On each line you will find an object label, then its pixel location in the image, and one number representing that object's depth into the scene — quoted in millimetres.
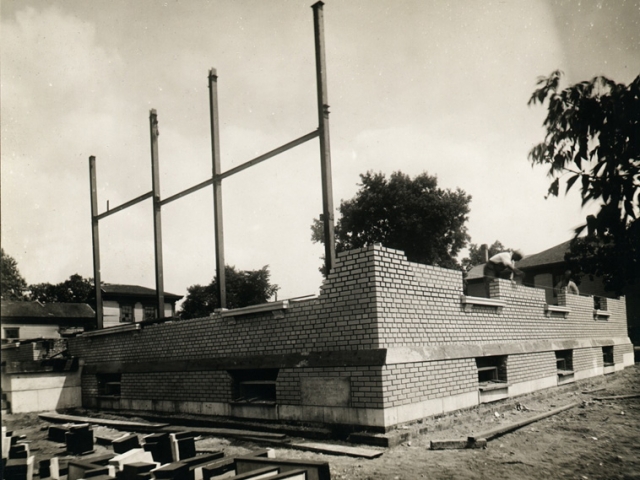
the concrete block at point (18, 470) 5135
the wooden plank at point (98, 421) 9648
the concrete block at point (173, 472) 4758
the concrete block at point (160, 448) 6156
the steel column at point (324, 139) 8406
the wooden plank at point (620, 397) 10891
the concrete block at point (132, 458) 5410
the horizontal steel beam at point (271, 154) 9141
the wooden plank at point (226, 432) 7727
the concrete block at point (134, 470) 4832
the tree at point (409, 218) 41812
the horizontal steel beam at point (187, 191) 12352
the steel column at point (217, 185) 11547
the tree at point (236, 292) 57781
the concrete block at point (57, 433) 9094
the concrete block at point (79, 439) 7941
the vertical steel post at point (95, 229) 16516
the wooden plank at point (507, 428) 6916
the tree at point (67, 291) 67812
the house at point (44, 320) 40719
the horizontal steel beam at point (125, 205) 14602
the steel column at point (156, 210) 13984
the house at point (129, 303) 45969
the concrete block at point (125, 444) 6785
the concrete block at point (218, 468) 4984
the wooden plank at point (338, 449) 6348
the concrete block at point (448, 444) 6656
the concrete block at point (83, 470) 5016
